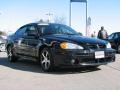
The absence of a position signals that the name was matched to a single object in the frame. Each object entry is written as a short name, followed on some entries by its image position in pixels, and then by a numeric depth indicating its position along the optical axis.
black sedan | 5.29
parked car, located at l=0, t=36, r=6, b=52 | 11.98
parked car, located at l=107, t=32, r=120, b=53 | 11.65
